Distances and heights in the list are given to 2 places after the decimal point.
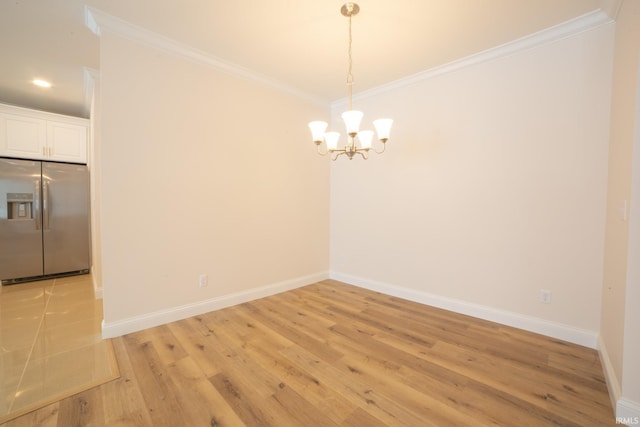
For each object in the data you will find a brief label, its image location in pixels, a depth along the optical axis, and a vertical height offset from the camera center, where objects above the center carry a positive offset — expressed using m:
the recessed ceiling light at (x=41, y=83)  3.37 +1.58
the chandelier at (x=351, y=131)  2.03 +0.63
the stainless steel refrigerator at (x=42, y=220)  3.79 -0.23
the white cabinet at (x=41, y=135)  3.78 +1.07
